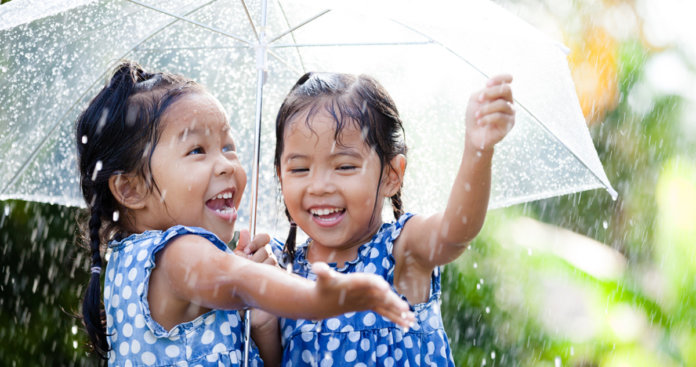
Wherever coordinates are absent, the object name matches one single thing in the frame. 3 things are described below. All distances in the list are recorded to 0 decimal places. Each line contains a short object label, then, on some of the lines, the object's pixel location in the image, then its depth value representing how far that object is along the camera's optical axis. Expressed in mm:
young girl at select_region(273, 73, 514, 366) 2658
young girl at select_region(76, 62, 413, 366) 2252
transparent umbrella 2840
